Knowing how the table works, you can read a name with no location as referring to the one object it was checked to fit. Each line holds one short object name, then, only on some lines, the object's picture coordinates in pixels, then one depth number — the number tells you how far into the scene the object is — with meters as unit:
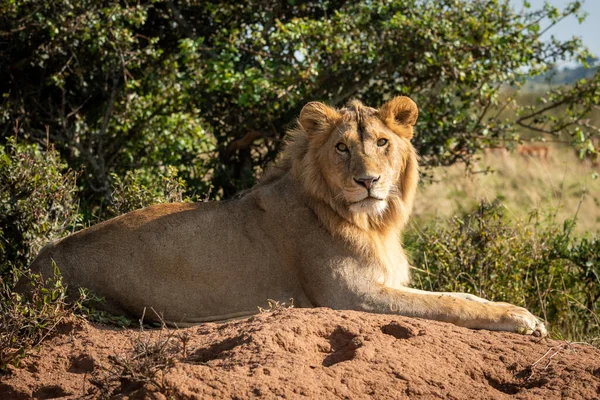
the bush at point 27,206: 13.98
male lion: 11.54
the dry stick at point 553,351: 9.00
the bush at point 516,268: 15.23
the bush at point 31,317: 9.64
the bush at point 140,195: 15.21
